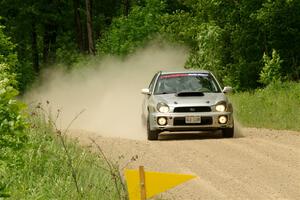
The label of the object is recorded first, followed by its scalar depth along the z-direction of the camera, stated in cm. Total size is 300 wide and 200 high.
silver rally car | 3397
